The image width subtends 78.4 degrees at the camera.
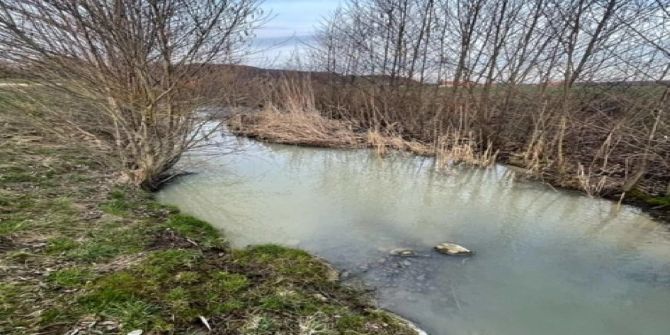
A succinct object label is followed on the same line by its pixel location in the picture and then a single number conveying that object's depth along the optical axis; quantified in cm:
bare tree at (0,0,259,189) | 453
